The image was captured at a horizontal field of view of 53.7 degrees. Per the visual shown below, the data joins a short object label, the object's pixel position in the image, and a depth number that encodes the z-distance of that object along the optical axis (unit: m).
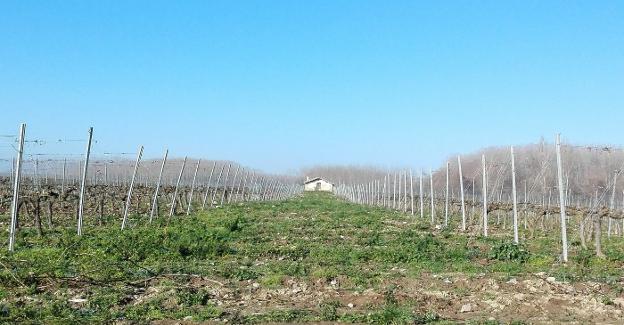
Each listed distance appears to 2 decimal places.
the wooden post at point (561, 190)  12.78
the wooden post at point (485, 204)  17.54
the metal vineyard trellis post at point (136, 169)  17.55
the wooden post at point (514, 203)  15.16
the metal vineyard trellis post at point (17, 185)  12.01
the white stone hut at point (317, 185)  128.05
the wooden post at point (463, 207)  20.02
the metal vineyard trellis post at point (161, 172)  20.72
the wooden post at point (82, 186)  14.69
